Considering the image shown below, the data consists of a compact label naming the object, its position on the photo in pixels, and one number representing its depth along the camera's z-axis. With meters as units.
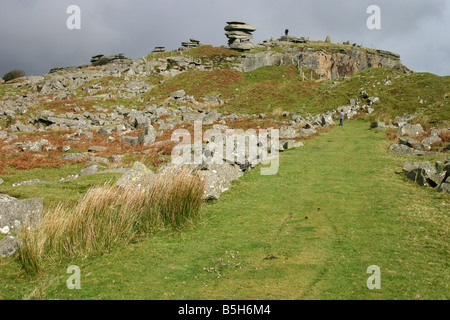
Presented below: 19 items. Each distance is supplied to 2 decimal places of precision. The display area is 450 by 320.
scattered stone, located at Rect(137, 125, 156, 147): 30.12
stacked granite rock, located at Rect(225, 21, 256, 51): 101.56
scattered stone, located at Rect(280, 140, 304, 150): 23.79
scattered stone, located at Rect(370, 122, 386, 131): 29.42
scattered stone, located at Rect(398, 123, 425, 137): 25.00
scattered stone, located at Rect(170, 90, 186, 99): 58.59
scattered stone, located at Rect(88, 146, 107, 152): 27.94
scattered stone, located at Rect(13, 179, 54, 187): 17.68
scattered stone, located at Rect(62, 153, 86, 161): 24.80
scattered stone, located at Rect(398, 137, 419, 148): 21.43
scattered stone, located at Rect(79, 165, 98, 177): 19.76
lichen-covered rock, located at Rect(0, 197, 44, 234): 10.48
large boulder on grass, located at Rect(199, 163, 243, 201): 13.59
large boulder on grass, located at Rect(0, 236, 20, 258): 8.48
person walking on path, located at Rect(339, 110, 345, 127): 33.81
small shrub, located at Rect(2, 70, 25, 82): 100.44
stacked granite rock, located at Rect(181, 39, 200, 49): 114.84
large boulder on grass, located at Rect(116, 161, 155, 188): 12.10
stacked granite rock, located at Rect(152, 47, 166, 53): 112.12
